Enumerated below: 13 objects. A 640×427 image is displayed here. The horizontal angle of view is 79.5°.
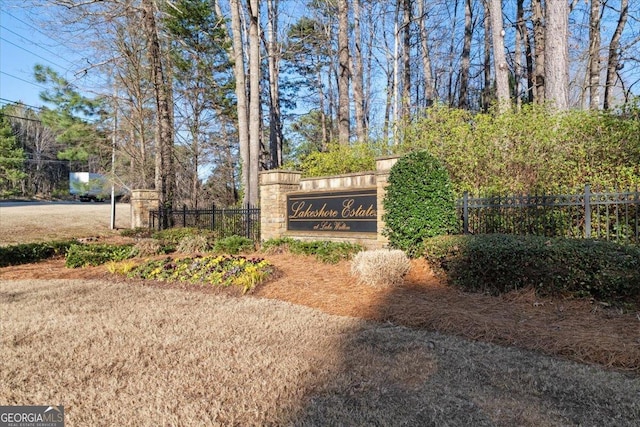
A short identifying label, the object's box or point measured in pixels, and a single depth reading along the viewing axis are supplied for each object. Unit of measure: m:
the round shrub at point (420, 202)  6.12
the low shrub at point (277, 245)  8.54
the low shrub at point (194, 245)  9.17
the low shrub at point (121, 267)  6.85
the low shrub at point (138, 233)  11.66
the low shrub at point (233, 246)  8.74
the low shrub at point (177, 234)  10.14
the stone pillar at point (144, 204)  12.95
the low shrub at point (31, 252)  8.24
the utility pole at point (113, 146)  15.33
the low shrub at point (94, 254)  7.88
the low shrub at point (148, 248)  8.76
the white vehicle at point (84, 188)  31.09
